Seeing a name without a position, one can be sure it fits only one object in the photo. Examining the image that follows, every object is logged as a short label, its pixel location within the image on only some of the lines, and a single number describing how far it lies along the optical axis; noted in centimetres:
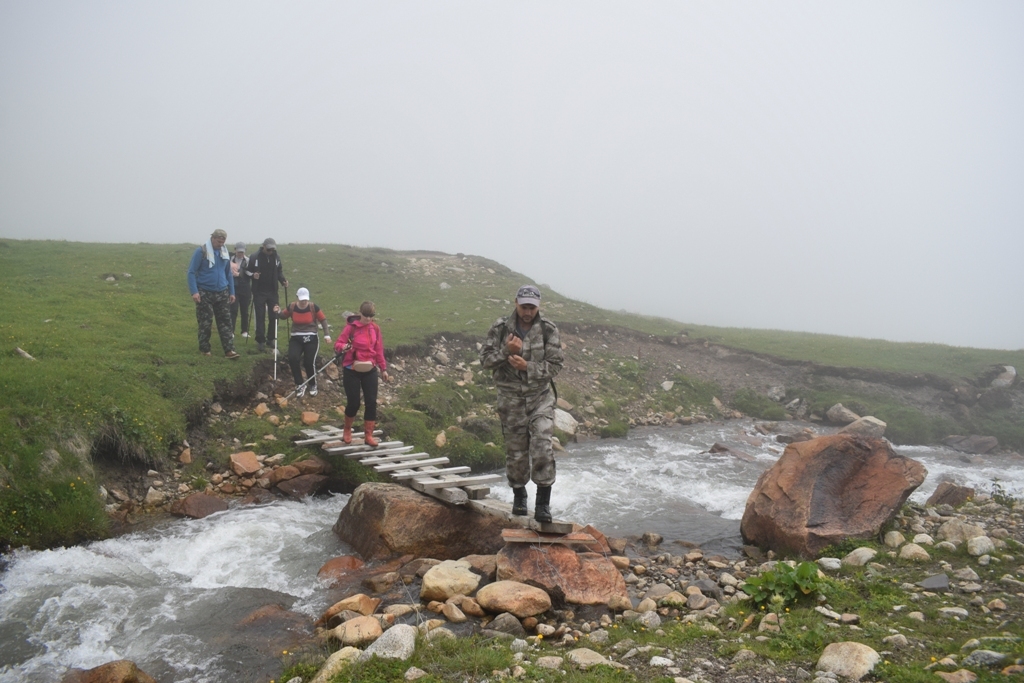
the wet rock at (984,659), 530
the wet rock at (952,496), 1180
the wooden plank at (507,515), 888
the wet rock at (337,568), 922
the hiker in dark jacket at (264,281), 1792
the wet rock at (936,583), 760
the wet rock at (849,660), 536
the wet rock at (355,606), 772
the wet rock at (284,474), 1269
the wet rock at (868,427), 2217
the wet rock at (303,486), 1258
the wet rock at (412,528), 1002
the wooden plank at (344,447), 1297
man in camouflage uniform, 868
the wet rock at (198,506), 1105
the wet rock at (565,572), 813
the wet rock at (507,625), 720
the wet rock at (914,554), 863
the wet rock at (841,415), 2466
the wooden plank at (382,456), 1243
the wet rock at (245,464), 1266
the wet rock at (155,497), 1126
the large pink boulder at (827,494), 975
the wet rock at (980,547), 847
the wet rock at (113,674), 618
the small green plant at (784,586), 736
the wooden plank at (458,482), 1066
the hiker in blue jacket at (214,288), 1569
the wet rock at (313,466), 1306
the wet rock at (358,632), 678
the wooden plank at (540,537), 865
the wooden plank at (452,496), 1040
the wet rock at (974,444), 2283
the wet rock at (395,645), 609
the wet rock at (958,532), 905
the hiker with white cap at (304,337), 1566
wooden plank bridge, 1011
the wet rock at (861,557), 881
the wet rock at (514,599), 759
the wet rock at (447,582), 812
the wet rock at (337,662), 583
